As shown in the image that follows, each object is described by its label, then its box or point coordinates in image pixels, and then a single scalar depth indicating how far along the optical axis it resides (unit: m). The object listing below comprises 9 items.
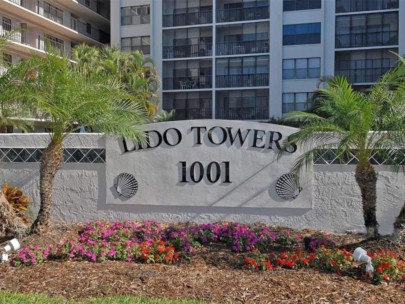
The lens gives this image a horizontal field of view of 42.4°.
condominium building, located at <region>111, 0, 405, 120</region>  43.78
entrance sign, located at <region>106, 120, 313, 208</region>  11.16
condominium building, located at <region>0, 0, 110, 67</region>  42.19
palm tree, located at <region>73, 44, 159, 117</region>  34.19
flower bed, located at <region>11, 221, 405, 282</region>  7.50
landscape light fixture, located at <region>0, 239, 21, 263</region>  8.57
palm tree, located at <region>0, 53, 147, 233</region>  9.55
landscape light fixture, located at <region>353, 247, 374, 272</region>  7.01
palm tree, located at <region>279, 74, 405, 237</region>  8.52
